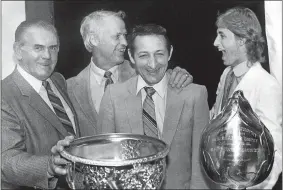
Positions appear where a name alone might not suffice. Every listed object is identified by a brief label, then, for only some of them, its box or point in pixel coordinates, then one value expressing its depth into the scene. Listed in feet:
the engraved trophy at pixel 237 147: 5.10
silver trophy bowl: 4.40
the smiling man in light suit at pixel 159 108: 6.38
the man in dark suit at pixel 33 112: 5.98
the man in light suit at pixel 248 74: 6.22
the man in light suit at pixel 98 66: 6.67
